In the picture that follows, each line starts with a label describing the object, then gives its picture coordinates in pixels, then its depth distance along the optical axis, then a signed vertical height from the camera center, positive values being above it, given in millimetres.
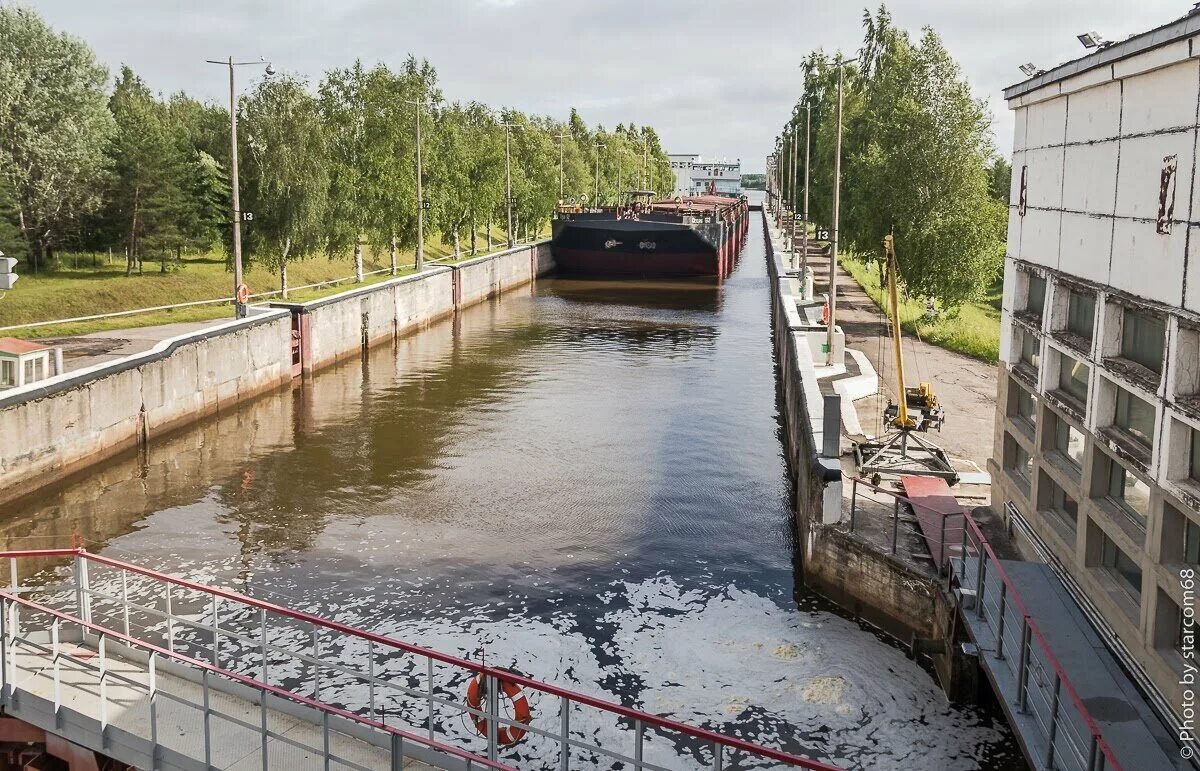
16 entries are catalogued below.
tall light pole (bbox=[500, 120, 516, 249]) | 65988 +2678
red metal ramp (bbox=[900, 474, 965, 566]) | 14438 -3912
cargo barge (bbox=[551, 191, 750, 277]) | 66375 -1131
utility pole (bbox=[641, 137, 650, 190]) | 142625 +7231
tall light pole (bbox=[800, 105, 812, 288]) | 43516 -736
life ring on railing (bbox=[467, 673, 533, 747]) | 10297 -4477
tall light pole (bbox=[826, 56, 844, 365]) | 28448 -595
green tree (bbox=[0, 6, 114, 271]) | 45188 +3506
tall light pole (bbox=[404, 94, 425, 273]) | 50844 +324
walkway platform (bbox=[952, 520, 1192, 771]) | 9068 -3970
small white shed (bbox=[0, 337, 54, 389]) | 22047 -2871
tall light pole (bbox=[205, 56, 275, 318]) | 32094 -127
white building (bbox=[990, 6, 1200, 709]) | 9430 -1055
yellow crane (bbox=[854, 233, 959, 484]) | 18234 -3616
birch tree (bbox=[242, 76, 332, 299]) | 44344 +1840
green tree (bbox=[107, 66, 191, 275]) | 48188 +1059
